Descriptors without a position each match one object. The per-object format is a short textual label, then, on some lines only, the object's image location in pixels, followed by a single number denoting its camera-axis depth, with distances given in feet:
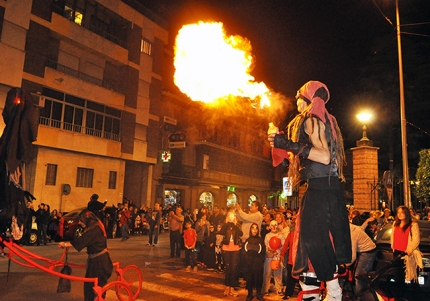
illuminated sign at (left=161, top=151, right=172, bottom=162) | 105.50
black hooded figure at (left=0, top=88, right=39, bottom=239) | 14.40
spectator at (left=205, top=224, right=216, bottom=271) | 41.47
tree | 74.79
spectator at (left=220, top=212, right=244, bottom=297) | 29.50
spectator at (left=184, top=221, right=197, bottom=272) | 40.98
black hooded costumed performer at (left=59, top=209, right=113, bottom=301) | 20.44
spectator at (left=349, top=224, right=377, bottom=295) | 22.49
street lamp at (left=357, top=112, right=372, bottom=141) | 57.48
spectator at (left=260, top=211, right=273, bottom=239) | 38.71
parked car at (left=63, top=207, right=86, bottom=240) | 59.39
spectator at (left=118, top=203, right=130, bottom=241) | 65.46
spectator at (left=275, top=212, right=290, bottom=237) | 32.78
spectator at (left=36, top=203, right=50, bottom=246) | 54.65
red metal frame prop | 15.71
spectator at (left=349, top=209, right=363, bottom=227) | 38.40
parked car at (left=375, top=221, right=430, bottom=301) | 22.88
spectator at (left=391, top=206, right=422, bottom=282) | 22.50
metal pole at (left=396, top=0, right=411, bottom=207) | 48.83
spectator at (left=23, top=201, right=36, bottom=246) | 52.41
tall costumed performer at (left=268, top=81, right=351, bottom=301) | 10.36
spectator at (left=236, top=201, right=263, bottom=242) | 31.78
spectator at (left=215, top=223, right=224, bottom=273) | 40.49
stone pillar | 59.36
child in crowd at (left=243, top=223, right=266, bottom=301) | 28.27
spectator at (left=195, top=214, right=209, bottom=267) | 43.98
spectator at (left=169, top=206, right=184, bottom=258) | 48.47
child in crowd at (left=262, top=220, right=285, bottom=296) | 30.63
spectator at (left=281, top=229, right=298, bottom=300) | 27.92
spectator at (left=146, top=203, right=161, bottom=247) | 59.31
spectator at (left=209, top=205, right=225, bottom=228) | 46.90
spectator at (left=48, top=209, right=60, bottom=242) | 59.06
